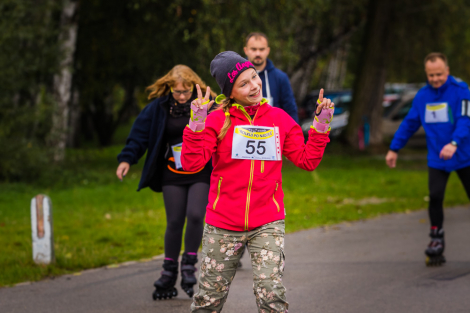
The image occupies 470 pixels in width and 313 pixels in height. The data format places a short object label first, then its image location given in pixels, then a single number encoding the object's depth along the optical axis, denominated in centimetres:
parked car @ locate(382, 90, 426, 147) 2136
